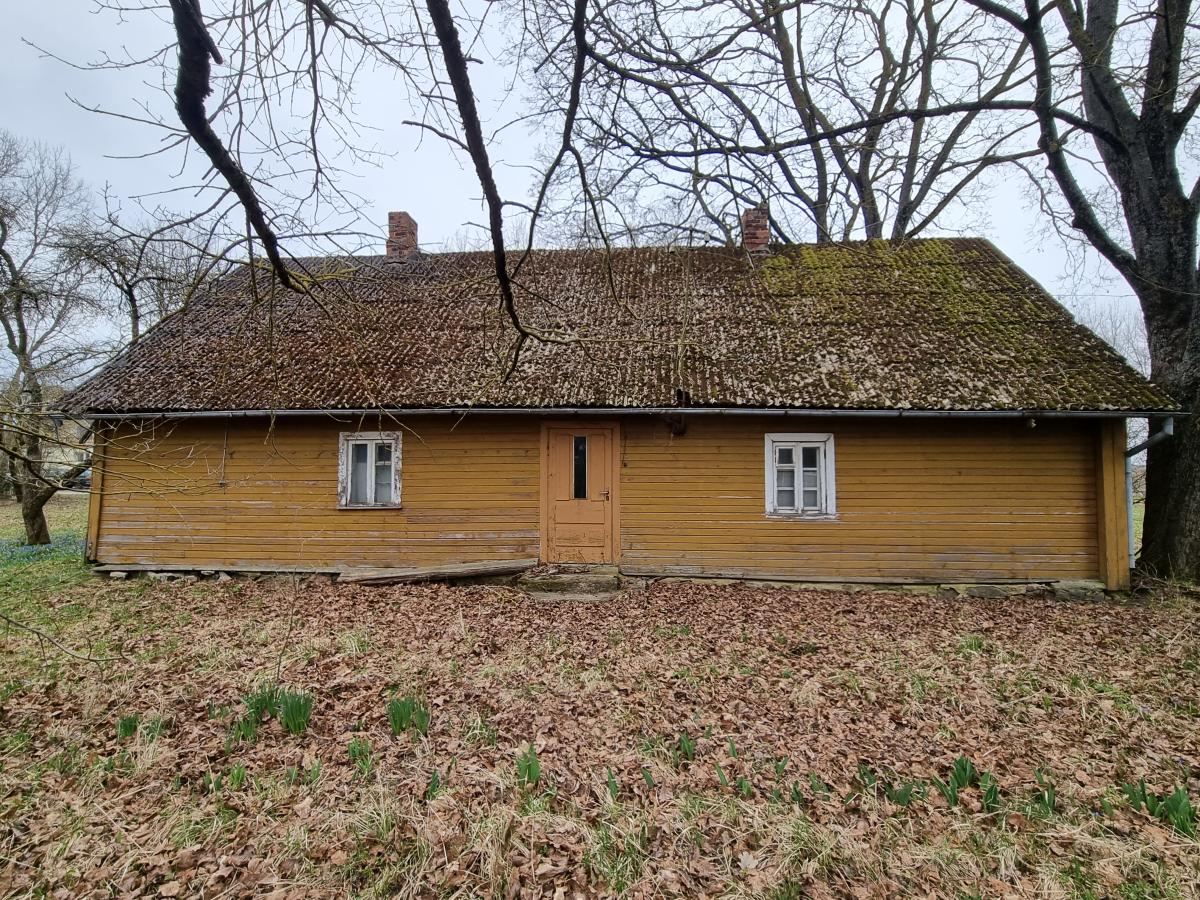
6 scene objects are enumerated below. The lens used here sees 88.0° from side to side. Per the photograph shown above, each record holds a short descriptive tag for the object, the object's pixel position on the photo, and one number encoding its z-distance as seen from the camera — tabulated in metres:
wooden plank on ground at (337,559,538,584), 9.91
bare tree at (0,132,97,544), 13.21
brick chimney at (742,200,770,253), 13.76
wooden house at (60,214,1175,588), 9.41
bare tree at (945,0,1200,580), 8.78
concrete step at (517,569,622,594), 9.40
